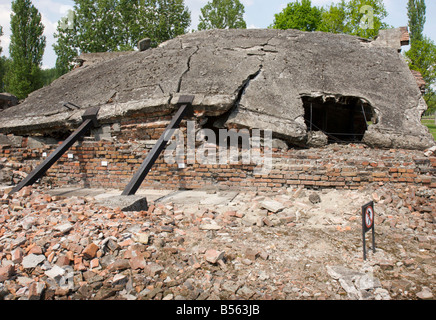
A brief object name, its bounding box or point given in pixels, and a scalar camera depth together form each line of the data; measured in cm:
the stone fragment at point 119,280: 234
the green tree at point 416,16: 2782
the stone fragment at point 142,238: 286
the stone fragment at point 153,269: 245
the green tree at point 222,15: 2972
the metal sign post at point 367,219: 270
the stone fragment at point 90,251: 260
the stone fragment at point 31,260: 246
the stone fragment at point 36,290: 216
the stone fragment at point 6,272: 230
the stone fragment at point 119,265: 249
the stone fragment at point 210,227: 341
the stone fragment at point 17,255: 251
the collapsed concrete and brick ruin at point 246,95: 518
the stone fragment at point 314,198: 427
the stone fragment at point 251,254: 274
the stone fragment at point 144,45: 852
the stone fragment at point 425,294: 219
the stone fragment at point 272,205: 392
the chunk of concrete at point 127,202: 361
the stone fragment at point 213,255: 263
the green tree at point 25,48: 2280
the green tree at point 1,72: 2583
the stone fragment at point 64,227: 296
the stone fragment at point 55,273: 236
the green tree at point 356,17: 1894
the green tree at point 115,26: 2519
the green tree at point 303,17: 2233
